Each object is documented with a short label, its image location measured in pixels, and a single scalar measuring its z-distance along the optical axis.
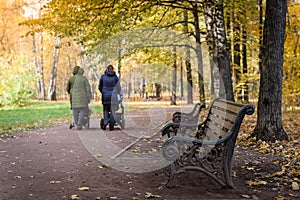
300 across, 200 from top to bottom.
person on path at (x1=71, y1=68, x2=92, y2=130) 12.06
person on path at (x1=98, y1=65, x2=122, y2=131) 11.88
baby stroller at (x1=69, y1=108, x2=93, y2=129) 12.49
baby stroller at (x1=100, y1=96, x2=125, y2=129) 12.28
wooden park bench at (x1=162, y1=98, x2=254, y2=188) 4.96
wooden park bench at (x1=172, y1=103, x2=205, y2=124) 8.12
